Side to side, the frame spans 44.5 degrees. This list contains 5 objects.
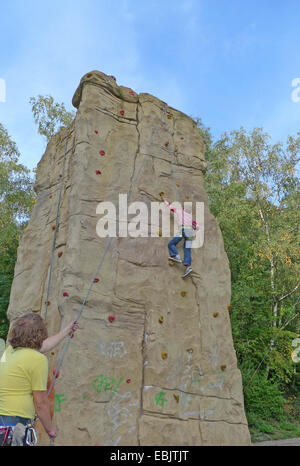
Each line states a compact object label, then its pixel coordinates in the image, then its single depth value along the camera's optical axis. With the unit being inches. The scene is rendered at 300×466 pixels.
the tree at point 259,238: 402.9
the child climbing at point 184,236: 187.6
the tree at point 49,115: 551.5
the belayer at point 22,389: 78.7
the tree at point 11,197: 474.0
